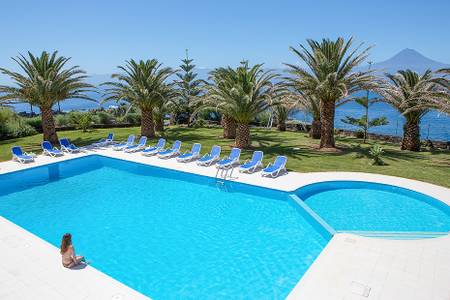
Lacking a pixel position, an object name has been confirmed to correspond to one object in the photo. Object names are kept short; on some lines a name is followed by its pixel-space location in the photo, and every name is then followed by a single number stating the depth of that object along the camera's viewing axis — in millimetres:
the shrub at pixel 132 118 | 31911
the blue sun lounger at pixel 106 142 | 21203
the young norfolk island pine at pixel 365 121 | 21266
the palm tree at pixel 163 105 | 23469
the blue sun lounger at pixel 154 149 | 18602
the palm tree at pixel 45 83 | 18984
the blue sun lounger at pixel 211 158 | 16391
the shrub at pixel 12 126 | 23391
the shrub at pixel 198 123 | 29875
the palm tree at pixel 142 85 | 22547
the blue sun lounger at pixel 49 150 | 18203
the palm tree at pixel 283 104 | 18766
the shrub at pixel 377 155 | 15762
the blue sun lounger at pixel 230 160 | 15599
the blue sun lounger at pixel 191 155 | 17044
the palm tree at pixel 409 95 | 17688
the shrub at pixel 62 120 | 28219
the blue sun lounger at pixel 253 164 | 14922
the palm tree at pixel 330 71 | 17391
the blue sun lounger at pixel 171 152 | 18136
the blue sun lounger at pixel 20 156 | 16828
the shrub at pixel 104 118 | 30266
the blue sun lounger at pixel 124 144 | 20109
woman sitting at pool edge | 7320
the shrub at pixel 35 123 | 26084
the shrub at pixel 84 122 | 26750
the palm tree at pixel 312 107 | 22569
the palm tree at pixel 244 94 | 18172
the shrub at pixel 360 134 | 24875
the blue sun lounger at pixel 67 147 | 19062
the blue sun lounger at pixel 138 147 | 19656
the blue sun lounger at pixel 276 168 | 14242
